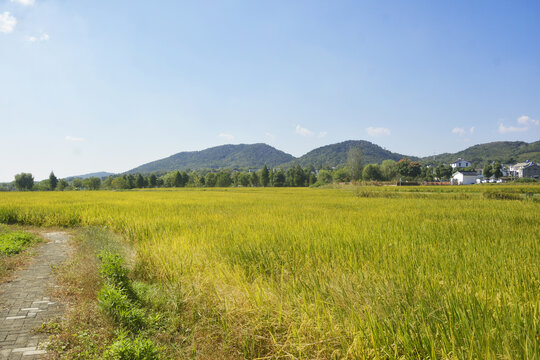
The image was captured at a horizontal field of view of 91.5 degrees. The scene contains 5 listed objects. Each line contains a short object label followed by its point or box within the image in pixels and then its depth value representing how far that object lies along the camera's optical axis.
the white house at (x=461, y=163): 155.74
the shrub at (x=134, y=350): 2.58
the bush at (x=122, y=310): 3.65
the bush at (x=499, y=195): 20.85
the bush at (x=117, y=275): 4.45
